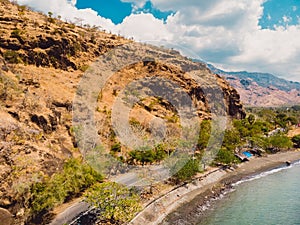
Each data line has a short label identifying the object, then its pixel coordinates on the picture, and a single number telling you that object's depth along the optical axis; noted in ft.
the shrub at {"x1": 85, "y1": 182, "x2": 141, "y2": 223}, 90.79
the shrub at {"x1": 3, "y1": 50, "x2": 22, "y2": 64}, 175.22
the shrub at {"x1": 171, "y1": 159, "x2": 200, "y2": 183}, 140.26
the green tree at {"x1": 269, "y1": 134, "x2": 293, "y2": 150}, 236.02
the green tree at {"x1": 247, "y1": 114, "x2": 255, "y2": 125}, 301.90
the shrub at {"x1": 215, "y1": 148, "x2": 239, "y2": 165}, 176.14
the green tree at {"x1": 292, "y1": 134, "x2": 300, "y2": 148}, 265.95
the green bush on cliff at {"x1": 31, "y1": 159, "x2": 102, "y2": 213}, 89.92
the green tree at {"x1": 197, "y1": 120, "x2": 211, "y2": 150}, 182.80
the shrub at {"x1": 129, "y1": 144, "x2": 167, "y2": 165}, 151.94
